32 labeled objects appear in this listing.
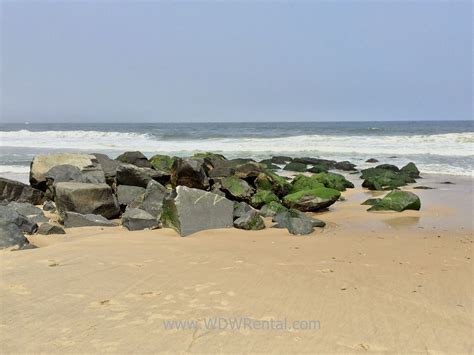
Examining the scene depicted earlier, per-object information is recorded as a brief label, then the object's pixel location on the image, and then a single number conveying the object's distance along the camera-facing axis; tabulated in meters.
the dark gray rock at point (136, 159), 12.74
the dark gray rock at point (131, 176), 9.18
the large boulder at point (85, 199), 7.50
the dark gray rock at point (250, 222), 7.02
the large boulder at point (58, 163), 9.95
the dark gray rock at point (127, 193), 8.55
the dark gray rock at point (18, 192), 8.86
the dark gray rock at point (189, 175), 9.73
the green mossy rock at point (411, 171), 15.76
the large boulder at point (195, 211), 6.58
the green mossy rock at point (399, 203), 8.93
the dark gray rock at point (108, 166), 10.18
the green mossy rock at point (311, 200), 9.23
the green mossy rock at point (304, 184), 11.09
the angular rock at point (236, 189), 9.45
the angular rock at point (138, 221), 6.90
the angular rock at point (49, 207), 8.47
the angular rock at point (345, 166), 18.76
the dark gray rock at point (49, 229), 6.05
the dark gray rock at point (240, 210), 7.43
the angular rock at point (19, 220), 5.66
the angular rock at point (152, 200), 7.82
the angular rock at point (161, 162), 13.36
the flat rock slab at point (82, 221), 6.94
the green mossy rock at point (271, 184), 10.59
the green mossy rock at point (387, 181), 13.02
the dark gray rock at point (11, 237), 5.01
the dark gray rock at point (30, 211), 7.20
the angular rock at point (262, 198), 9.28
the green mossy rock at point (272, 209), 8.52
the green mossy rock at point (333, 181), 12.25
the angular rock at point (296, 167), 18.55
